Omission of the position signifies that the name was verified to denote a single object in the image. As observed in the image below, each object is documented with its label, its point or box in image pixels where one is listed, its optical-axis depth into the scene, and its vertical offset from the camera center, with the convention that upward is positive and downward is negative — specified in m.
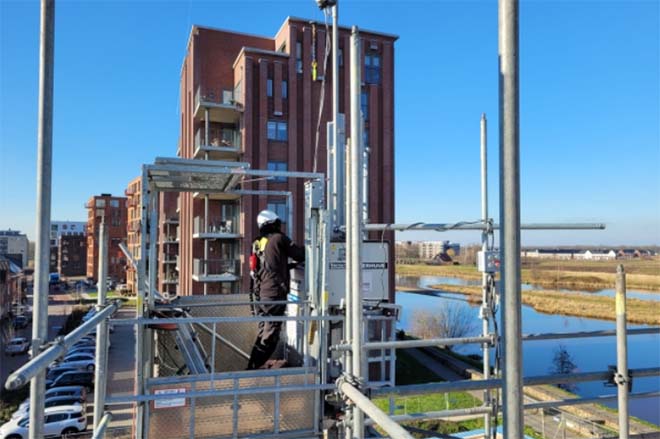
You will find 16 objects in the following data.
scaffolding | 1.66 -0.80
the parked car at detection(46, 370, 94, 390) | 22.47 -7.86
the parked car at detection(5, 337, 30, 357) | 30.23 -8.22
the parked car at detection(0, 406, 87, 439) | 15.83 -7.43
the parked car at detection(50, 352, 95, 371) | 24.98 -7.81
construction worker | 4.95 -0.50
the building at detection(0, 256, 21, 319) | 39.27 -5.64
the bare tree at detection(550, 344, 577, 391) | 26.85 -8.62
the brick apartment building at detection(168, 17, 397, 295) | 24.00 +6.80
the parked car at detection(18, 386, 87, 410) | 20.00 -7.58
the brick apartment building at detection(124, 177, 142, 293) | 50.98 +2.90
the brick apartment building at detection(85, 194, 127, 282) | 59.59 +1.12
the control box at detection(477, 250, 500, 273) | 3.98 -0.24
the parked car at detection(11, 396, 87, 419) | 18.42 -7.54
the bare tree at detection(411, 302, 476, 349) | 35.44 -7.77
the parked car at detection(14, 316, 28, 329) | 41.42 -8.81
